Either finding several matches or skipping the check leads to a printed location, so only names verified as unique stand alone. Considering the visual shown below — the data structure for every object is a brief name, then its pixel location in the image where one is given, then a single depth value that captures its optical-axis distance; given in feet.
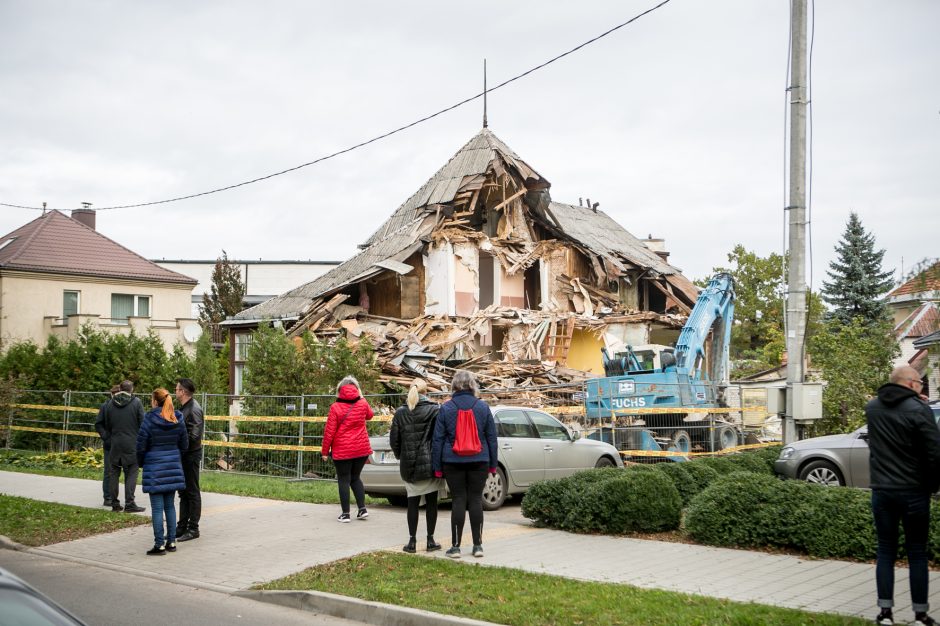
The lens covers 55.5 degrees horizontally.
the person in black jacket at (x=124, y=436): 44.96
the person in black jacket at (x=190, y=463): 36.60
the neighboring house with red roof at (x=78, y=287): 125.80
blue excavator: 61.26
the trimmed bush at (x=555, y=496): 37.32
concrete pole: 40.42
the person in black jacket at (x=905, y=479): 21.80
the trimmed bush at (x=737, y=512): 31.91
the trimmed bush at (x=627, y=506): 35.78
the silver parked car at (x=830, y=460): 43.88
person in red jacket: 39.81
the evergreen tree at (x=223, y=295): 169.07
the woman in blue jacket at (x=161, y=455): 33.37
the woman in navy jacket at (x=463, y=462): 31.63
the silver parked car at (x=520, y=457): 44.11
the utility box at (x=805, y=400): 40.06
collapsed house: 87.76
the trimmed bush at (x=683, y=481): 40.98
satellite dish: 136.77
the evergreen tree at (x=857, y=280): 149.59
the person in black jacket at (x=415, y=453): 32.83
